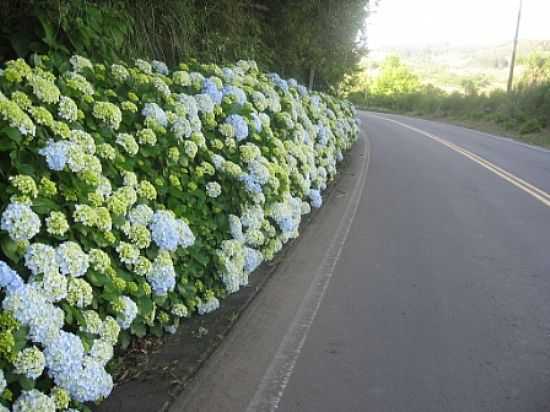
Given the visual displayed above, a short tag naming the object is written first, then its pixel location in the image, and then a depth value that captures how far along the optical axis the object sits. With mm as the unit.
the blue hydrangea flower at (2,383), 2510
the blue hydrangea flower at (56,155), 3152
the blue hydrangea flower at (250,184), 5184
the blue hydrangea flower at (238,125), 5488
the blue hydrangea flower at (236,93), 5919
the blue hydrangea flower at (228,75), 6422
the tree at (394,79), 71625
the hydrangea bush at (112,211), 2818
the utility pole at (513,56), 38300
